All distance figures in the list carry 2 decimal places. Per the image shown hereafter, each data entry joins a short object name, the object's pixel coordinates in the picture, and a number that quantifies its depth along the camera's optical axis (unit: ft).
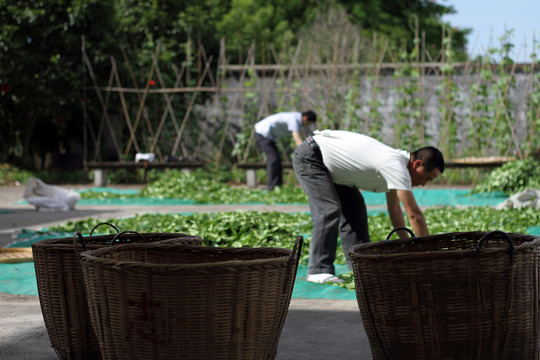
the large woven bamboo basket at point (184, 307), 9.04
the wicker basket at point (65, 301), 10.90
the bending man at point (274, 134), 40.91
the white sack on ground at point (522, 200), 30.53
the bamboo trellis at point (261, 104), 49.19
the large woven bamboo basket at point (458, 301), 9.76
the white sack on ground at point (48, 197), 34.78
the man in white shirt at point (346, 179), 15.43
